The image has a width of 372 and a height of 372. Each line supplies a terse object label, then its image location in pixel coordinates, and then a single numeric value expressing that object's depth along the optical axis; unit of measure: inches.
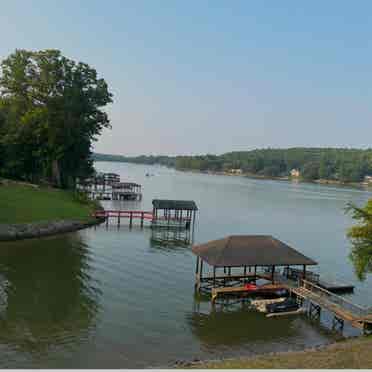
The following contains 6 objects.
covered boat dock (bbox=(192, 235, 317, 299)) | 946.7
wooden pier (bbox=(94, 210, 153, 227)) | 1935.3
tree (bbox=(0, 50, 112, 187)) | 2257.6
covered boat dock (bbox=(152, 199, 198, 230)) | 1872.5
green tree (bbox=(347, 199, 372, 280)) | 775.7
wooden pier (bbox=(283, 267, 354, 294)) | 1076.5
